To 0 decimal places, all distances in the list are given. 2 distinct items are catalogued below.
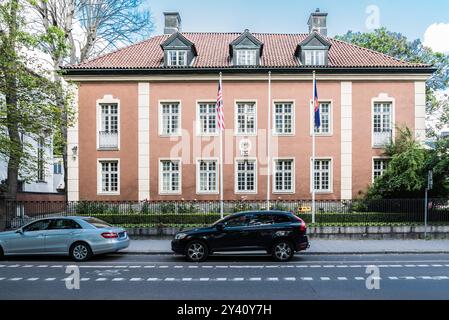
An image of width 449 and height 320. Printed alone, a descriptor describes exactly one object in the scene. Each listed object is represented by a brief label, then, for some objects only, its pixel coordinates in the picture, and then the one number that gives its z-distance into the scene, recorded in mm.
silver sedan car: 13008
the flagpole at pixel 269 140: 26016
